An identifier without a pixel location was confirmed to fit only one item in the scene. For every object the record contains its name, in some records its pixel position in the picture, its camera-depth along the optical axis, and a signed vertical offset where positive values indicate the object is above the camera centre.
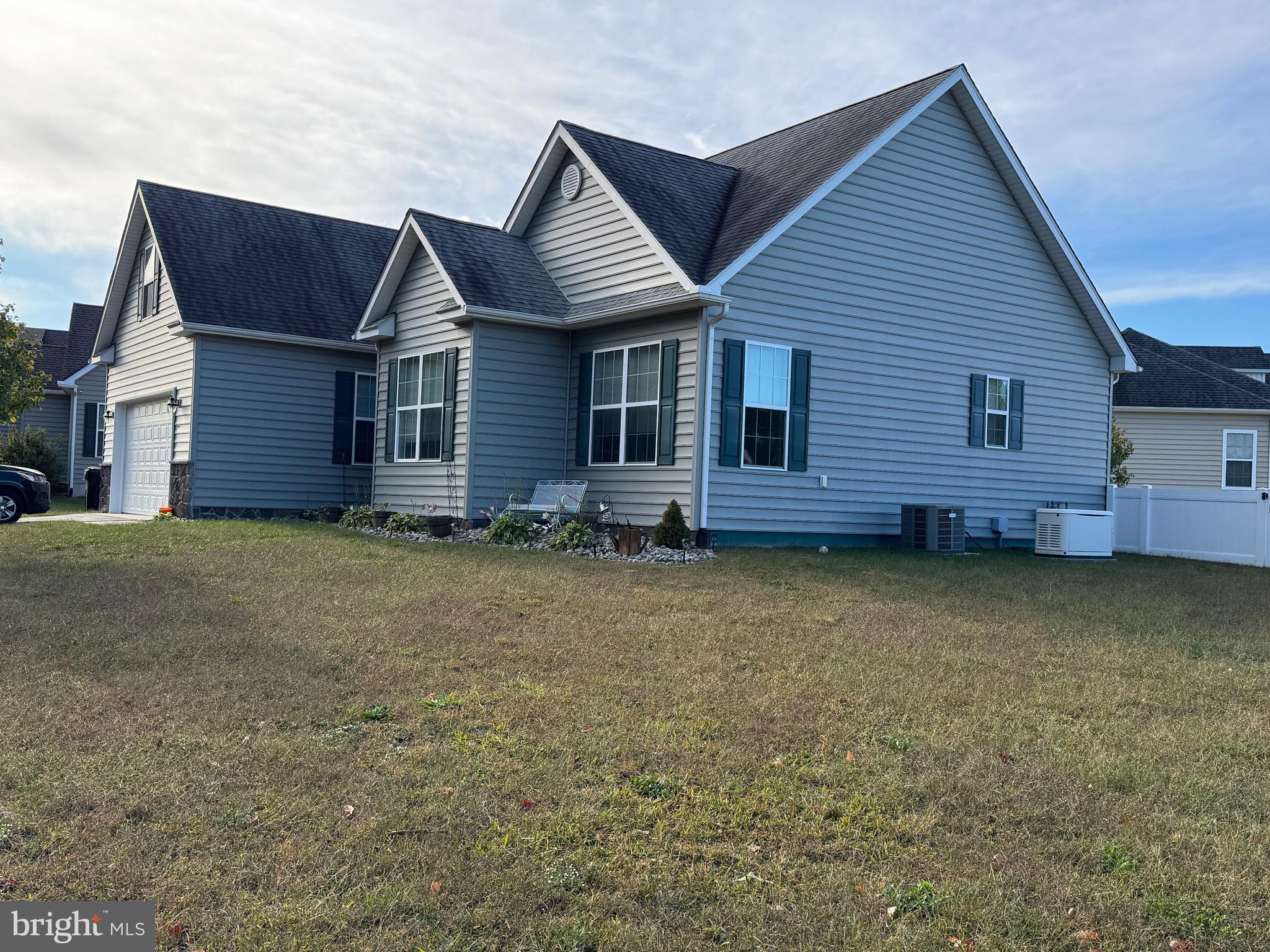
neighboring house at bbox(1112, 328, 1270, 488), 26.91 +1.99
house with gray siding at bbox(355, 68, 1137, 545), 13.76 +2.19
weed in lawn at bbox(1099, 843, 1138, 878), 3.77 -1.31
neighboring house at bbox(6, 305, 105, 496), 30.03 +1.97
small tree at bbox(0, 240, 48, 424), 20.89 +1.81
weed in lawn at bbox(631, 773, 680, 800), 4.45 -1.28
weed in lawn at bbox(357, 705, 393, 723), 5.47 -1.25
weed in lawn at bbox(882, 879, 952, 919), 3.49 -1.36
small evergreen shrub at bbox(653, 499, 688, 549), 12.74 -0.53
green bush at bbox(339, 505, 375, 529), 16.83 -0.72
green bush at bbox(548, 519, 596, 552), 13.17 -0.70
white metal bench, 14.02 -0.24
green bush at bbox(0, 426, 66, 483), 28.58 +0.27
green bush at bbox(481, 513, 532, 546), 13.80 -0.67
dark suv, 18.36 -0.55
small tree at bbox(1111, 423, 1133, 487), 25.52 +1.12
